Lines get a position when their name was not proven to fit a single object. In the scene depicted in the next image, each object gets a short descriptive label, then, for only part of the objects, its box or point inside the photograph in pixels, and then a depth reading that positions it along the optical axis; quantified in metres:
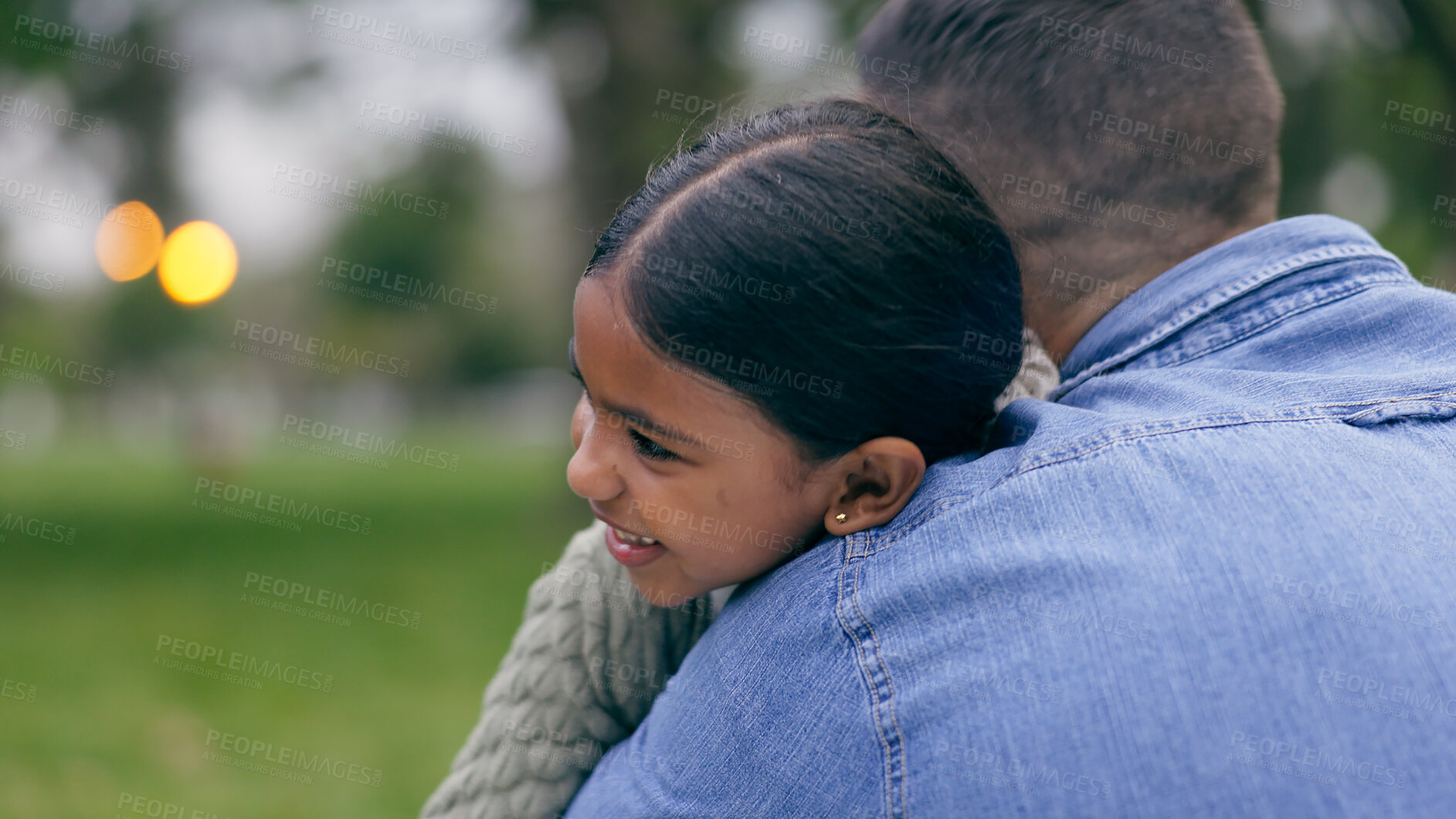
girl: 0.76
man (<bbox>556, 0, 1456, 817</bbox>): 0.64
